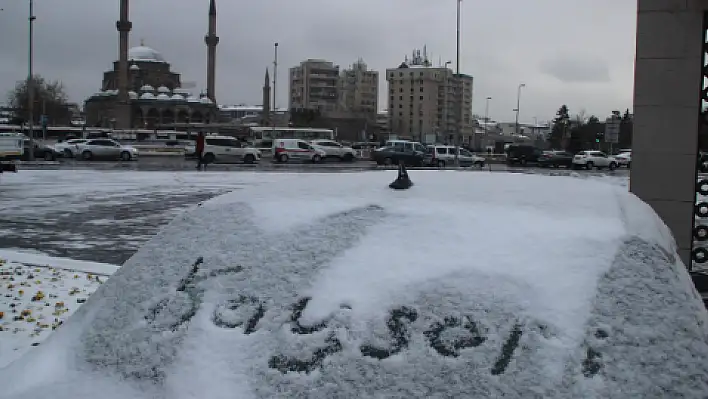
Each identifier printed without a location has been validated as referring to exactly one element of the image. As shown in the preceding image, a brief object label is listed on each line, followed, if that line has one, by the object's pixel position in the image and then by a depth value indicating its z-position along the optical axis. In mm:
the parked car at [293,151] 47875
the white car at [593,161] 51250
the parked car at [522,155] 54469
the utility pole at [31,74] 39281
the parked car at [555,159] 52250
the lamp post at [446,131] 99862
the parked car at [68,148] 46875
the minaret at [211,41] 90638
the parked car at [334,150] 49759
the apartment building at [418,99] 123500
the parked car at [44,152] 44688
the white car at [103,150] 46719
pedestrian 34125
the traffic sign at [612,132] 36906
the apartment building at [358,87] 144250
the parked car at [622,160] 55362
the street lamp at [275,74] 72250
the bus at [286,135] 70250
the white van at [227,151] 45688
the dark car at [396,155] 45031
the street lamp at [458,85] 47406
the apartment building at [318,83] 143750
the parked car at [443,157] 48250
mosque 97375
